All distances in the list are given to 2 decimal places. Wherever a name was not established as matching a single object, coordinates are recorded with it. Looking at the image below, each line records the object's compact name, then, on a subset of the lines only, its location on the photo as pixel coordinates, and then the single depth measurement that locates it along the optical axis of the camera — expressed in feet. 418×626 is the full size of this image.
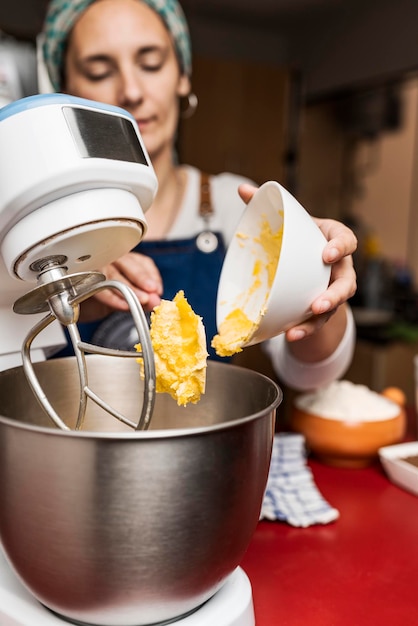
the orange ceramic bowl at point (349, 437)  2.86
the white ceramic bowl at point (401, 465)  2.64
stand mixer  1.44
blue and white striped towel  2.38
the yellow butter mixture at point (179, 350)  1.84
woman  3.30
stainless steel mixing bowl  1.30
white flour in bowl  2.96
